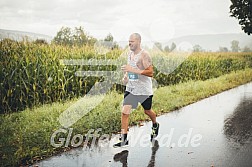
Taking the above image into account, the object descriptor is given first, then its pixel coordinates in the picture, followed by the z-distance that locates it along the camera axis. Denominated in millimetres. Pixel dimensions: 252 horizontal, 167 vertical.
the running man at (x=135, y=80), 4859
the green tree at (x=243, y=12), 19656
